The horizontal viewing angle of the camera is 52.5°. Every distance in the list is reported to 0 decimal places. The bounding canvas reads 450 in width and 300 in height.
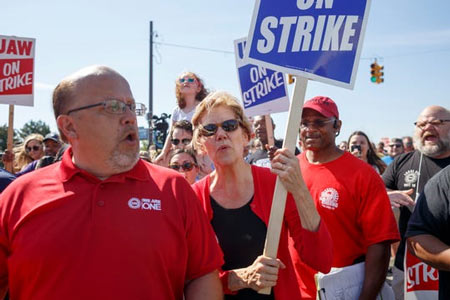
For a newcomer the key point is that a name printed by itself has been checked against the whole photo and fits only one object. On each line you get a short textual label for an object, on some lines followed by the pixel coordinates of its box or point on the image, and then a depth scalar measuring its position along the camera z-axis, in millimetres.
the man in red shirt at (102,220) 1823
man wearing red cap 2914
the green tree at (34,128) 62775
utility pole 21781
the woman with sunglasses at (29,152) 7344
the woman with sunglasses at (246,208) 2171
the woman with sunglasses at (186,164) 4129
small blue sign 4453
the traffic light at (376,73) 18391
